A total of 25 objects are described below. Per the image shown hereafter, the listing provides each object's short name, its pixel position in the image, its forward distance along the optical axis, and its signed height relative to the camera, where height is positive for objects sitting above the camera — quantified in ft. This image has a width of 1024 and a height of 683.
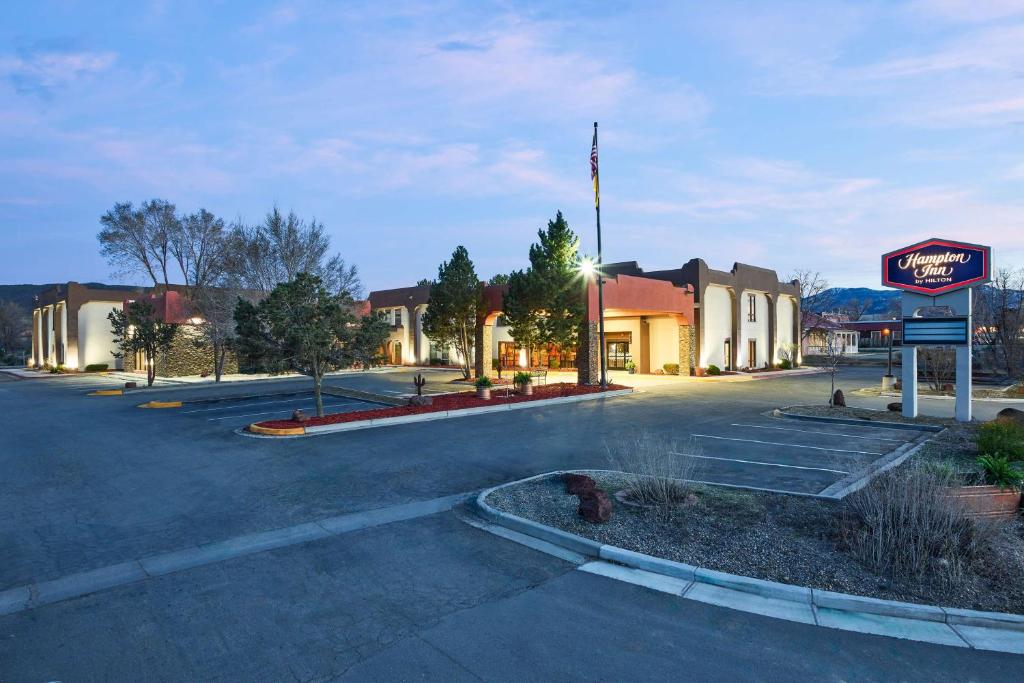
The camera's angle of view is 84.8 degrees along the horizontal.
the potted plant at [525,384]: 76.84 -7.23
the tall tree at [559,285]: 85.46 +7.25
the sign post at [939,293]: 52.03 +3.23
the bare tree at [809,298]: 210.38 +12.10
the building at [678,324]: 102.22 +1.37
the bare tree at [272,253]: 132.46 +19.96
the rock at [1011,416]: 44.77 -7.73
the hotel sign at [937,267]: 51.55 +5.71
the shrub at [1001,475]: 26.81 -7.24
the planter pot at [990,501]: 21.85 -7.11
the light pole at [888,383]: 85.27 -8.60
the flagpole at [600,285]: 77.66 +6.70
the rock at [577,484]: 26.71 -7.64
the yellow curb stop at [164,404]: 74.08 -8.88
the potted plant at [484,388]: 72.23 -7.21
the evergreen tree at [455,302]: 100.42 +5.70
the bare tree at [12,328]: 250.16 +5.32
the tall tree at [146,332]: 95.43 +1.02
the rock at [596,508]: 23.86 -7.62
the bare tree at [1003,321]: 81.56 +0.66
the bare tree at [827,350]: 150.34 -7.79
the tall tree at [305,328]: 55.01 +0.77
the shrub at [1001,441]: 32.53 -6.93
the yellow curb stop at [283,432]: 49.80 -8.60
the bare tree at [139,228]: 136.87 +26.80
